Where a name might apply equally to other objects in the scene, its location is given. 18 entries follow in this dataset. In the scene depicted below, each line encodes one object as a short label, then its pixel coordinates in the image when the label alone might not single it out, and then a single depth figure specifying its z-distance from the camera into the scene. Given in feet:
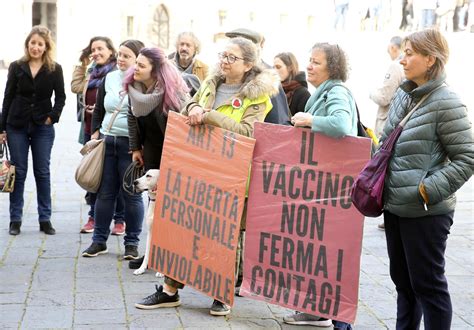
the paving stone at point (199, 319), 18.22
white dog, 21.02
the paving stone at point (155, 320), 18.01
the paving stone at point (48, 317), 17.90
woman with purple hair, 21.03
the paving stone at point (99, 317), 18.17
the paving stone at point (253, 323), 18.20
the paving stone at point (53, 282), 20.71
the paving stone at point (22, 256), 23.15
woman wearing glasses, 18.30
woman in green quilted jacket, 14.25
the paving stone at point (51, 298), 19.40
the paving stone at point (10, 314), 18.04
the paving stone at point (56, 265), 22.46
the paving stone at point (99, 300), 19.27
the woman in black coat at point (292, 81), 24.02
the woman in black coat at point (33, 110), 26.21
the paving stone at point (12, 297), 19.47
